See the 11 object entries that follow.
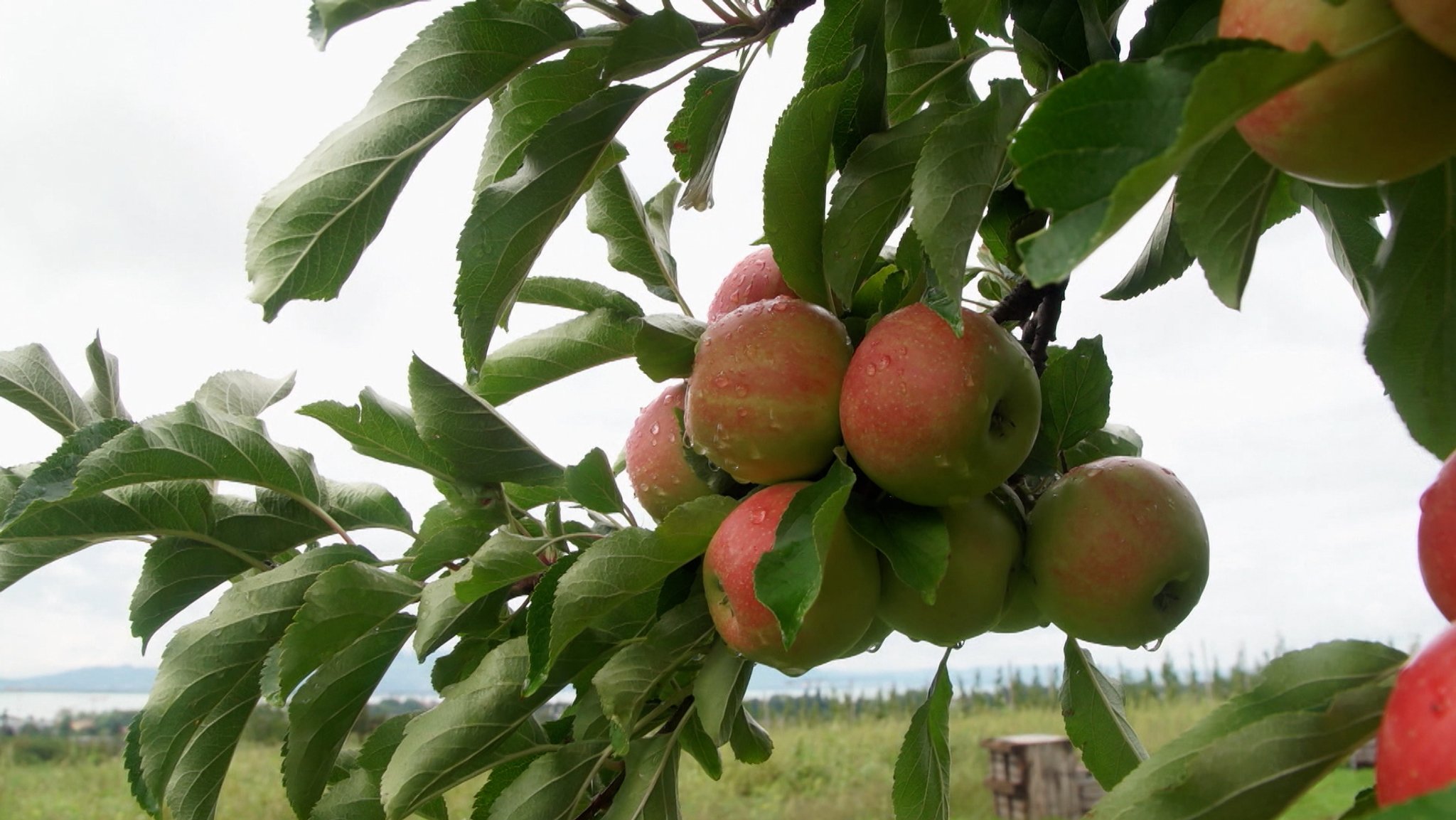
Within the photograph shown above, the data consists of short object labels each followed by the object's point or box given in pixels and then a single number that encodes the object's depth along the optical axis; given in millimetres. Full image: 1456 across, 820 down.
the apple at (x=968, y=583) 539
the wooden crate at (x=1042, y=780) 4090
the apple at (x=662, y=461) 625
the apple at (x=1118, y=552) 545
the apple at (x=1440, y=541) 311
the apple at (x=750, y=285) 639
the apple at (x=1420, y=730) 242
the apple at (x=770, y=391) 527
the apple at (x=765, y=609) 509
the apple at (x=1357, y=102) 259
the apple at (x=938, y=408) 483
